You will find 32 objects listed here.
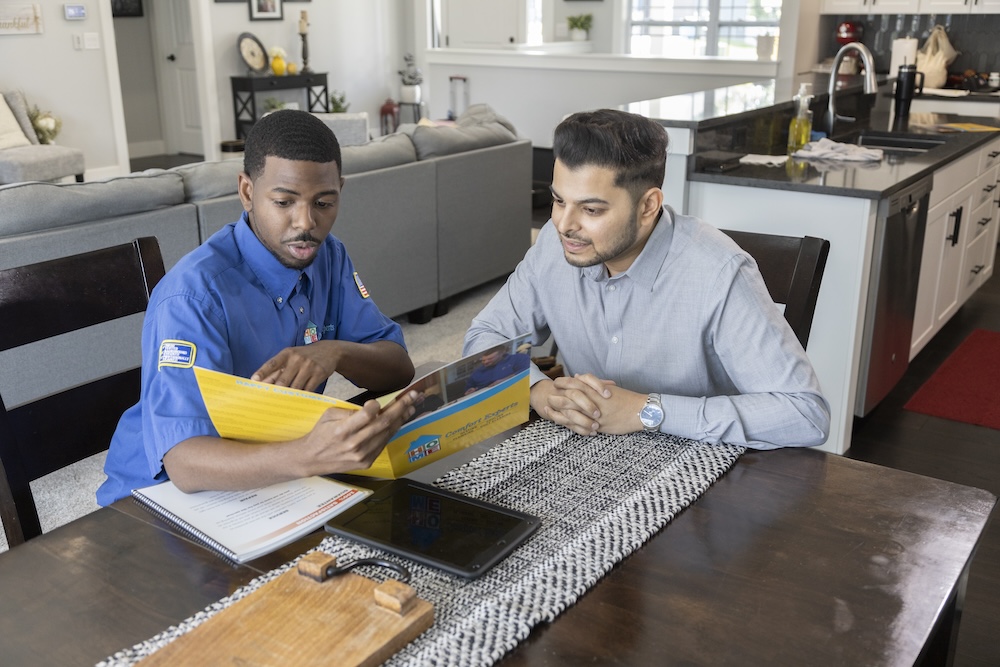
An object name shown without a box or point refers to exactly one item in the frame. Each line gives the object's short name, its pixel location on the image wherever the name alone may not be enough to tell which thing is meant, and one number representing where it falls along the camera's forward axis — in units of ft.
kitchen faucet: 11.93
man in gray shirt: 4.70
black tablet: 3.49
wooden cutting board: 2.84
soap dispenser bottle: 12.10
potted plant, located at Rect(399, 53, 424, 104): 32.96
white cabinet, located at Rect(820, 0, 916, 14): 18.33
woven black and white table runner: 3.06
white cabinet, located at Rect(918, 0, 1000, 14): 17.88
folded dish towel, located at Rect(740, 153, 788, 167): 11.05
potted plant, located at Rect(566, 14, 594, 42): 29.96
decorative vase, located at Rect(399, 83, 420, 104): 32.94
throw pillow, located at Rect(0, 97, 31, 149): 20.68
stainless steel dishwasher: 9.73
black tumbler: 15.37
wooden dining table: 3.04
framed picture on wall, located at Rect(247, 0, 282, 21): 28.37
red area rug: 11.27
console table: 27.50
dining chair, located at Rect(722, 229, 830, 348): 5.92
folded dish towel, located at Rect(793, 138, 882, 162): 11.16
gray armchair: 19.58
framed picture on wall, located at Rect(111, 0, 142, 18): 28.68
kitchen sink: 13.41
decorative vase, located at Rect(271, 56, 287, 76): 28.12
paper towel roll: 16.37
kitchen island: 9.55
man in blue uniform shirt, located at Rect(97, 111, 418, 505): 3.94
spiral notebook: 3.63
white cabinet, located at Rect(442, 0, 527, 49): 27.71
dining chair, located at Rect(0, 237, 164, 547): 4.58
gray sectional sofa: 9.36
